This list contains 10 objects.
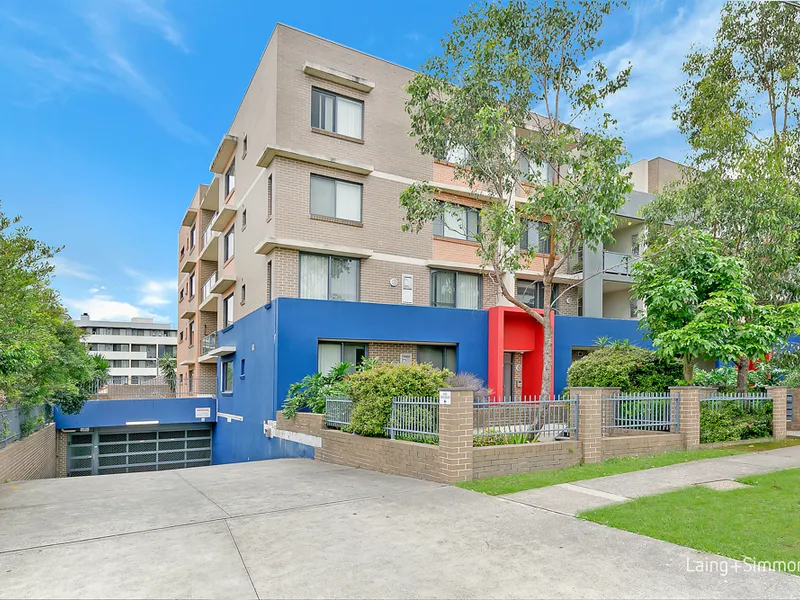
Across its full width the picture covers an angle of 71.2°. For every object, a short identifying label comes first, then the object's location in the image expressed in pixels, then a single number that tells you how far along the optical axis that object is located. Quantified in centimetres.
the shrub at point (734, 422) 1402
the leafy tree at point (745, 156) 1648
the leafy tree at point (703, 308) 1443
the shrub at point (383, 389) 1191
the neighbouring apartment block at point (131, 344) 9062
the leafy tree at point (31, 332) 982
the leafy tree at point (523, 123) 1297
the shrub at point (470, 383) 1524
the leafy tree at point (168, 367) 5656
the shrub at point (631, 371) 1552
